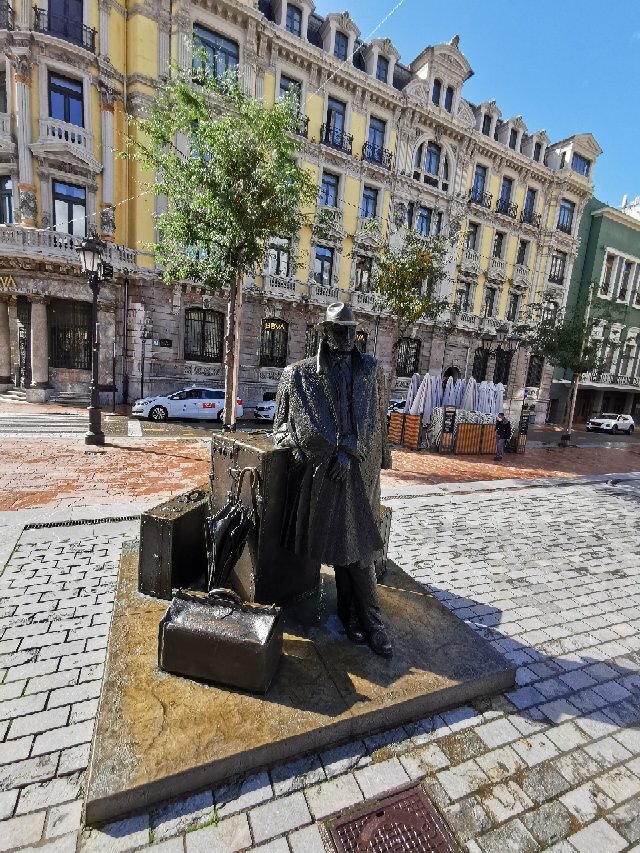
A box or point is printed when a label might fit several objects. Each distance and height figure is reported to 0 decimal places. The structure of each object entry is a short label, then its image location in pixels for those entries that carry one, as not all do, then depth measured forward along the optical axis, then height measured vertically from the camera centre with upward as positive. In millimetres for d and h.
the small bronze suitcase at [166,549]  3279 -1559
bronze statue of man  2686 -500
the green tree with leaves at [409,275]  13859 +3167
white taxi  15406 -2006
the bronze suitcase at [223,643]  2467 -1700
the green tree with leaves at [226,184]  10016 +4225
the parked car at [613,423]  27125 -2364
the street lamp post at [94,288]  9586 +1380
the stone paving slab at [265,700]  2062 -1993
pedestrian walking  12930 -1639
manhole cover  1967 -2214
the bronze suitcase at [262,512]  2898 -1104
